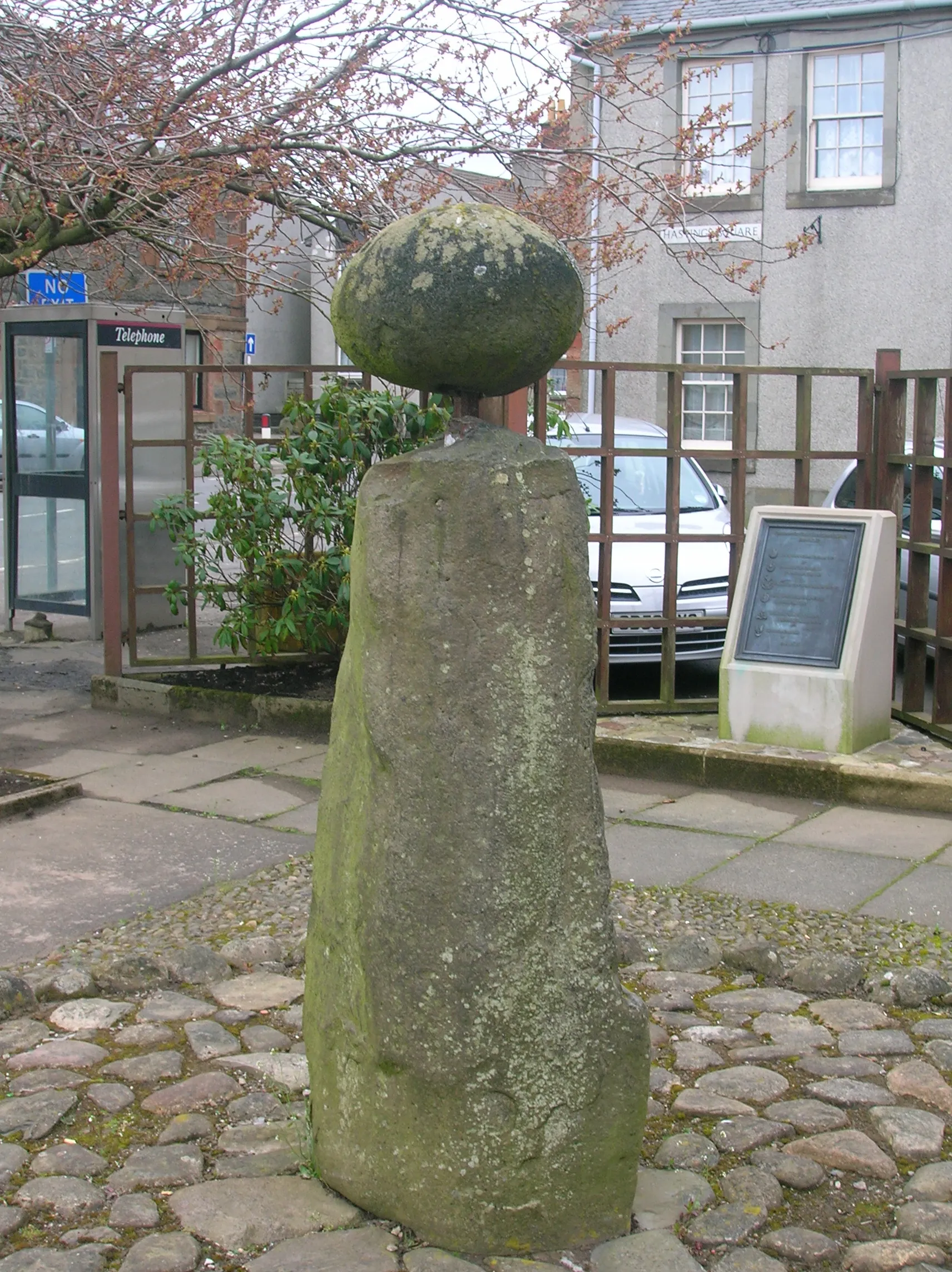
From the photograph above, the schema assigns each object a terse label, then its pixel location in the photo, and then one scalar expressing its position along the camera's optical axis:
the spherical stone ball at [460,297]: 2.99
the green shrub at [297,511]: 8.14
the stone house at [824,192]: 19.67
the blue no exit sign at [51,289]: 13.36
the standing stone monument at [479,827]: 2.94
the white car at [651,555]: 9.05
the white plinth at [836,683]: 7.16
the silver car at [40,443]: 11.50
